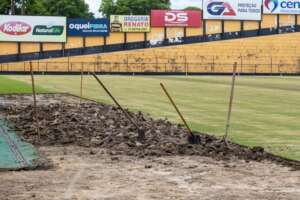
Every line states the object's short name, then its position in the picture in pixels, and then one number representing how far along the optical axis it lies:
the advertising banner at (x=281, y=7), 105.69
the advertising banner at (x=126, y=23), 100.00
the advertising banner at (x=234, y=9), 103.81
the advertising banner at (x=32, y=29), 95.75
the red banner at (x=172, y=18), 102.44
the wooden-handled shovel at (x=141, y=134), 15.32
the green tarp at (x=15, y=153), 11.66
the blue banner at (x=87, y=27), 98.62
